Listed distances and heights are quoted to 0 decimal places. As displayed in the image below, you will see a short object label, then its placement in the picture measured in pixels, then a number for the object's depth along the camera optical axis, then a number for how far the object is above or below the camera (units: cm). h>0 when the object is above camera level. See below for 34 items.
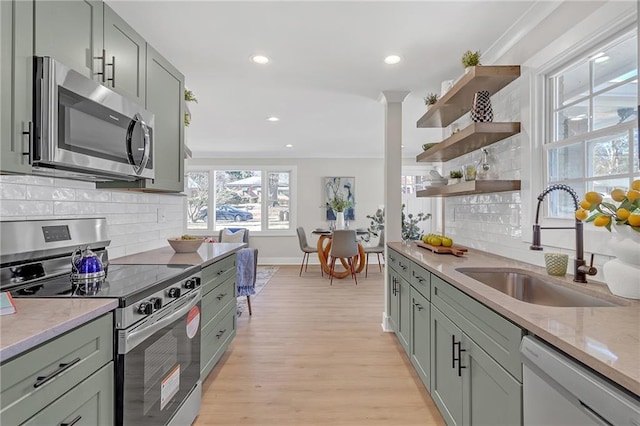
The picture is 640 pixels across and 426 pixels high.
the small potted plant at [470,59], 225 +107
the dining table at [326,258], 586 -80
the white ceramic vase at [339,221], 601 -13
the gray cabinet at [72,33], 133 +80
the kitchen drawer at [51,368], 81 -45
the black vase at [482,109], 228 +74
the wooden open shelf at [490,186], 221 +20
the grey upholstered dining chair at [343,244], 549 -51
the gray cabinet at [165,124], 216 +66
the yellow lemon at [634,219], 113 -1
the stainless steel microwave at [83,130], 129 +39
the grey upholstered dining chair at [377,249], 605 -65
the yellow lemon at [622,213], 117 +1
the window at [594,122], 151 +49
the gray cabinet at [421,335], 199 -80
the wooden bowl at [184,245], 249 -24
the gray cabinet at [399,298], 255 -72
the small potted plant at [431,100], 297 +104
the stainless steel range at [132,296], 128 -38
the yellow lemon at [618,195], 122 +8
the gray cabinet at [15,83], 116 +47
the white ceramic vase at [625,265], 117 -18
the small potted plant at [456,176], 271 +32
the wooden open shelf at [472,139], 220 +56
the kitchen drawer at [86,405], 93 -61
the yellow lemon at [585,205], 131 +4
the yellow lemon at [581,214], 135 +1
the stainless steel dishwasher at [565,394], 68 -42
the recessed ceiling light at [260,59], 259 +124
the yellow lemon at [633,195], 117 +7
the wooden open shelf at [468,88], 216 +91
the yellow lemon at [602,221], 120 -2
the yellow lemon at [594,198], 128 +7
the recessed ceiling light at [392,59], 258 +124
